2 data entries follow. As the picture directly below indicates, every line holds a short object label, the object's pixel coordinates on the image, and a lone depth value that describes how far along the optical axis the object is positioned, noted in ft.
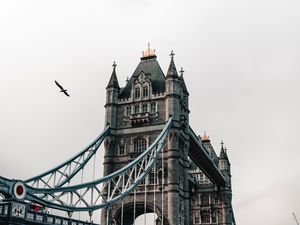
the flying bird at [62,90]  112.64
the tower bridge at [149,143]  165.27
